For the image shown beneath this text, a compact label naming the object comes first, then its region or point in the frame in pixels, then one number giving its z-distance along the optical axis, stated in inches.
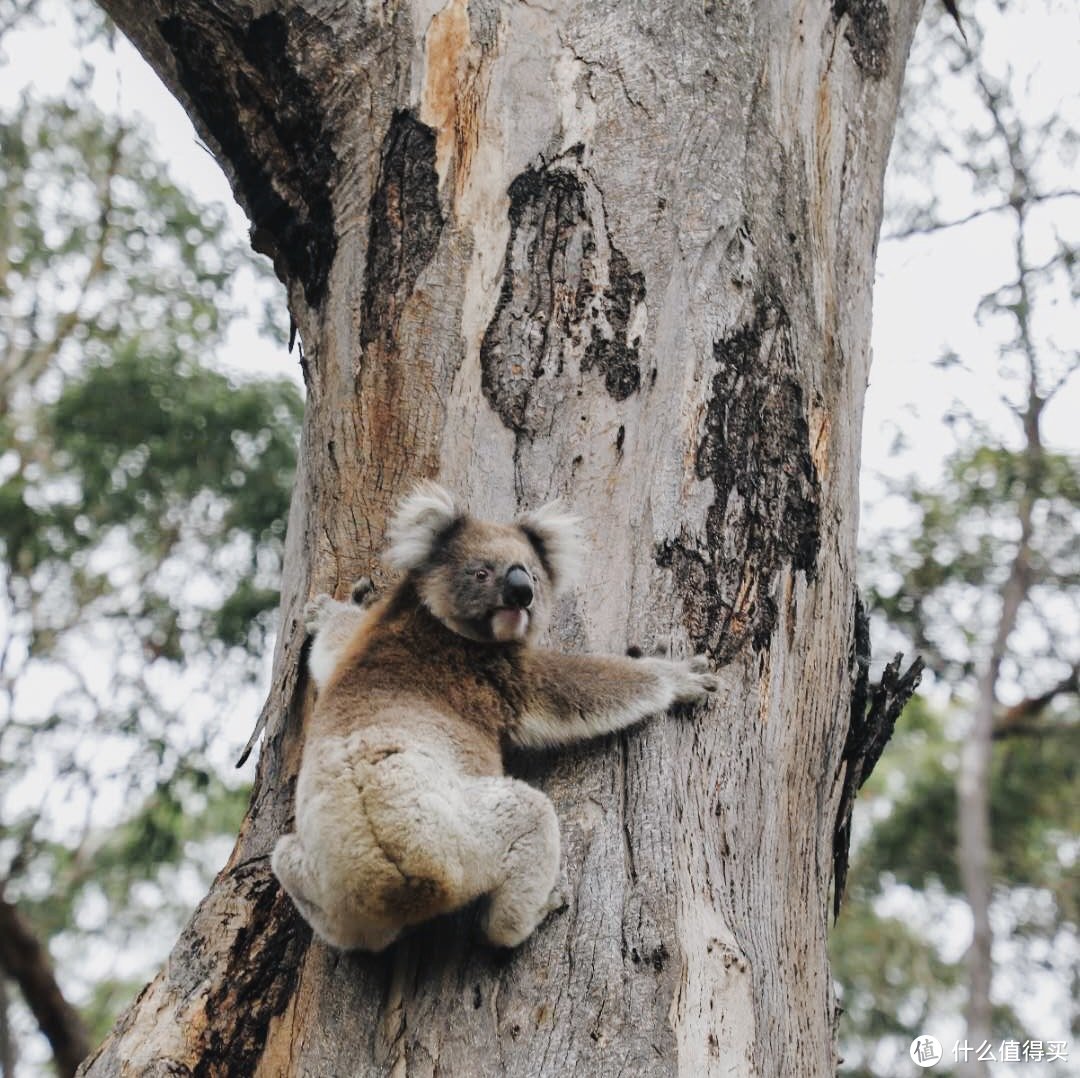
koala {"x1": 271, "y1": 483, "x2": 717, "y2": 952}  124.4
